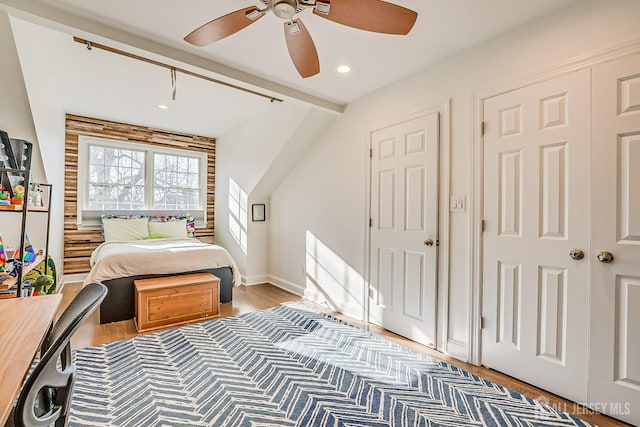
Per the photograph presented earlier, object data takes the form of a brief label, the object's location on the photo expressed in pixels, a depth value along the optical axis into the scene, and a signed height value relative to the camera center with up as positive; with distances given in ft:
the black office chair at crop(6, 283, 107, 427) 2.40 -1.53
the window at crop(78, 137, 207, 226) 15.33 +1.80
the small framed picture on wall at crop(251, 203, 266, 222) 15.43 +0.03
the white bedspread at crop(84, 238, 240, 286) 9.98 -1.74
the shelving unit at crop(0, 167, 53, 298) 6.42 -0.76
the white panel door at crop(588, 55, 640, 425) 5.29 -0.43
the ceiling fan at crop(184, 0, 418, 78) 4.81 +3.40
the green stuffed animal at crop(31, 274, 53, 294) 8.31 -2.05
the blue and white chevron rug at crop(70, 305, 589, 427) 5.46 -3.74
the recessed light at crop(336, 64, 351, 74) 8.61 +4.26
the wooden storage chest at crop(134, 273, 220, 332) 9.44 -2.94
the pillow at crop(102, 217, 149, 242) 14.66 -0.88
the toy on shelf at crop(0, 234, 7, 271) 6.82 -1.15
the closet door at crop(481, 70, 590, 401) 5.90 -0.40
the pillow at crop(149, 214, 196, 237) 16.66 -0.47
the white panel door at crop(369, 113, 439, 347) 8.45 -0.43
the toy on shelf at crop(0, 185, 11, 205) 6.57 +0.31
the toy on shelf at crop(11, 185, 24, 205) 6.95 +0.36
